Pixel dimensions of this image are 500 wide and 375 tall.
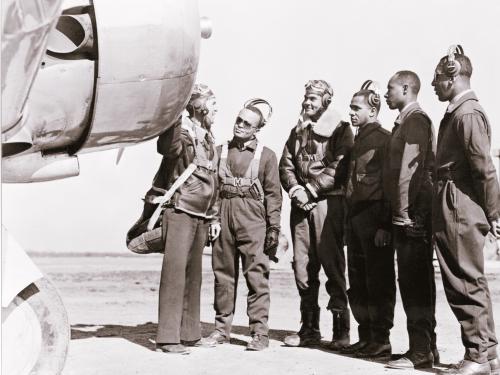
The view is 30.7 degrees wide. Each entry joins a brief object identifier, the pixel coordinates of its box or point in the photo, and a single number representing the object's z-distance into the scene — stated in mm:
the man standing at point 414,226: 6254
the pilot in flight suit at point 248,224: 7285
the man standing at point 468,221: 5703
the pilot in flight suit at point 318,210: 7273
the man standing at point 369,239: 6789
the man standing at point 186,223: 6934
